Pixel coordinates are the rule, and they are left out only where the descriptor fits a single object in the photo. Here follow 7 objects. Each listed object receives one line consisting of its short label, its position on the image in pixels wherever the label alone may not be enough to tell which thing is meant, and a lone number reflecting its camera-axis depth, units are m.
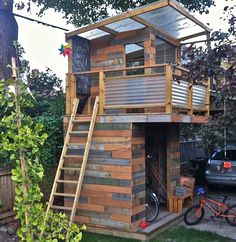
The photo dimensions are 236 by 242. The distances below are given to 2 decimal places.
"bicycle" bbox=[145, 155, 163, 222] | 6.28
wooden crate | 6.78
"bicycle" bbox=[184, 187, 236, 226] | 6.14
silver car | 8.67
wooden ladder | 5.40
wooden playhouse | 5.59
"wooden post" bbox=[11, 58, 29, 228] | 2.60
